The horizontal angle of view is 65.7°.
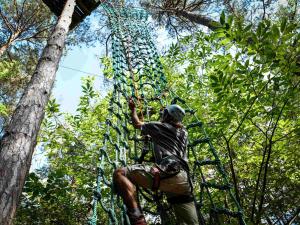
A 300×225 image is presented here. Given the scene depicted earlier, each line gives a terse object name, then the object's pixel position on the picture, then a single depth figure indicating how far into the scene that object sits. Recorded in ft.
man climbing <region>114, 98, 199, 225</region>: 5.31
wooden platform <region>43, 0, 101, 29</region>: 12.93
